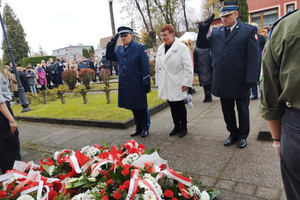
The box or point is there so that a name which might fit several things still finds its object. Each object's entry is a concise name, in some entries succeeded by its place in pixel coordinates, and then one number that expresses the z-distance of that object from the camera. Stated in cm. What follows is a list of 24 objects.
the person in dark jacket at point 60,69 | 1798
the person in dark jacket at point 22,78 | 1348
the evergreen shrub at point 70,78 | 1338
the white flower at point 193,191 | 194
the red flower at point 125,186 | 175
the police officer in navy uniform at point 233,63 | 327
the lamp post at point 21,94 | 904
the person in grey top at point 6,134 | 273
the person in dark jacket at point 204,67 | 686
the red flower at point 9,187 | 188
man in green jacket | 104
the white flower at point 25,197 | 166
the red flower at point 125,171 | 191
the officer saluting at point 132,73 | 440
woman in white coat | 411
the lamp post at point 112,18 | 1352
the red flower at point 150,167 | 200
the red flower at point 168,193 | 178
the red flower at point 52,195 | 178
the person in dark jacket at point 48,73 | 1711
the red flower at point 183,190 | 183
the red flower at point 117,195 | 168
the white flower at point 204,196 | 195
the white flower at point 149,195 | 164
